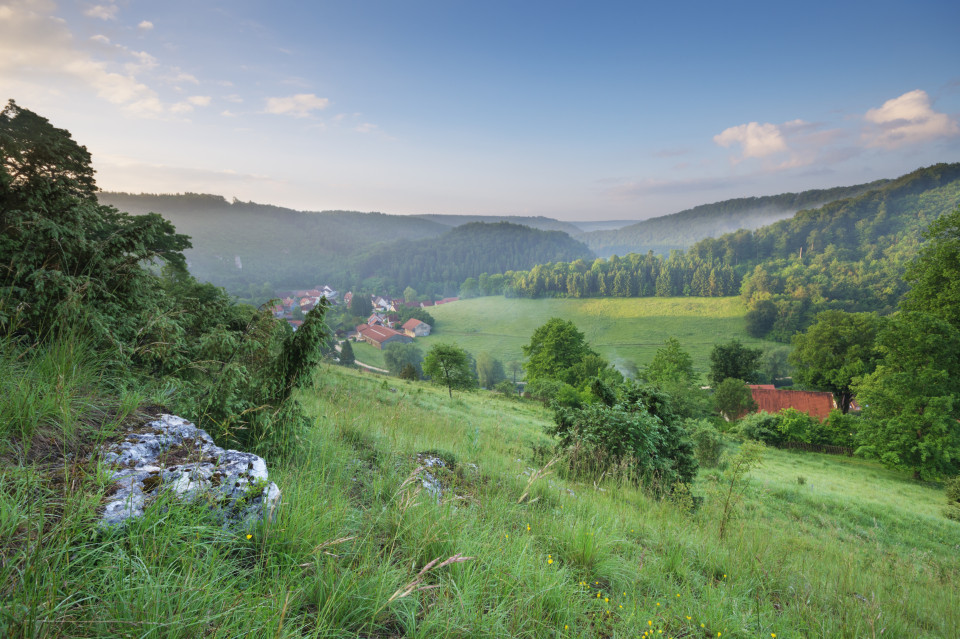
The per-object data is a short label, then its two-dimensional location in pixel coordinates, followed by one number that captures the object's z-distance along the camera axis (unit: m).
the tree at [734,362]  49.72
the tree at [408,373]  56.46
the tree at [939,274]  22.92
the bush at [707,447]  18.38
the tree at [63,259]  4.20
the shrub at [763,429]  32.28
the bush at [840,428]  30.73
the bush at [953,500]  15.52
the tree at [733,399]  39.91
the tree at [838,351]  42.00
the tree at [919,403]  21.14
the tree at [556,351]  49.28
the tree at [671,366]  42.84
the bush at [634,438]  6.85
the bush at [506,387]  52.83
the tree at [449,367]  38.84
